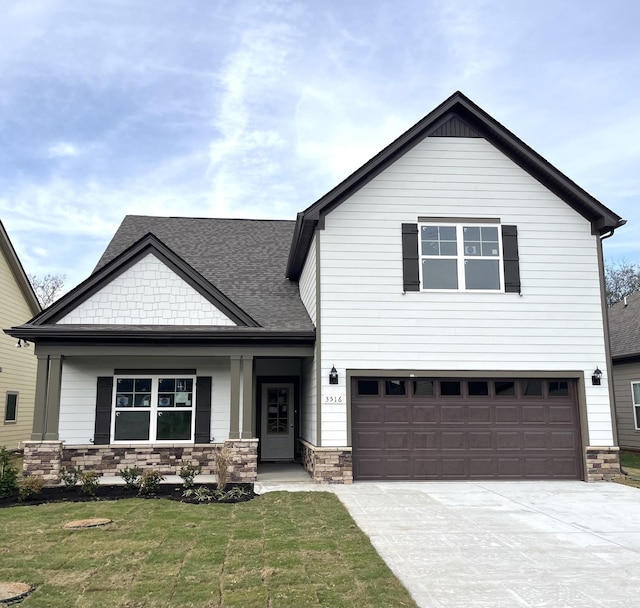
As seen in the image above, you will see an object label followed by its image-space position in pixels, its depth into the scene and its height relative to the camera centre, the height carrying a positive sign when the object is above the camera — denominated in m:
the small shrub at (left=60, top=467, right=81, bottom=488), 11.11 -1.43
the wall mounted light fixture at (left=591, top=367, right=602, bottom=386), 12.32 +0.45
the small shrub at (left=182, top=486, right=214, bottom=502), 9.88 -1.63
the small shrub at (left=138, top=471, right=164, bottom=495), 10.35 -1.47
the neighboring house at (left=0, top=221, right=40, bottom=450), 18.61 +1.55
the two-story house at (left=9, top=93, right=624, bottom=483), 12.05 +1.36
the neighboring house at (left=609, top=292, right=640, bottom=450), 17.77 +0.53
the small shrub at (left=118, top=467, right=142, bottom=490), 10.72 -1.40
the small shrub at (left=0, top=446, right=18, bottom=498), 10.34 -1.31
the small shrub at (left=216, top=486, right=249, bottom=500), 9.89 -1.63
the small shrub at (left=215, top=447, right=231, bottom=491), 10.71 -1.29
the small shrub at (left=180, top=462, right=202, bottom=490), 10.86 -1.41
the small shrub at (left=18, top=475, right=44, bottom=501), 9.91 -1.46
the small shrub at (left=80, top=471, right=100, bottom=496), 10.25 -1.46
